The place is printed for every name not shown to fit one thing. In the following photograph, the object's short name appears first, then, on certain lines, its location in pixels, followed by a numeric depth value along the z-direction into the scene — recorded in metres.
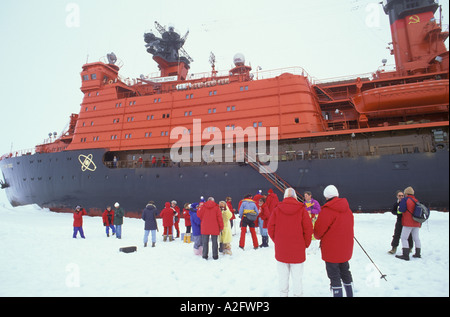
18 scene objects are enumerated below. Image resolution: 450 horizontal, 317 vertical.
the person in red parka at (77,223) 8.90
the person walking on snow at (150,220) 7.38
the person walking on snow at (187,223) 7.96
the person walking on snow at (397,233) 5.27
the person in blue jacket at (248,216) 6.48
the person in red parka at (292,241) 3.22
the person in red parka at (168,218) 8.12
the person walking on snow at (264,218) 6.55
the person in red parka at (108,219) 9.28
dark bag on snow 6.39
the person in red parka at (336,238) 3.09
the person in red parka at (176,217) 8.73
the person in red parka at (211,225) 5.71
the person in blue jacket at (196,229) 6.19
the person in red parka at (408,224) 4.69
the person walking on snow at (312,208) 6.20
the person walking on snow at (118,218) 8.91
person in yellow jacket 6.11
